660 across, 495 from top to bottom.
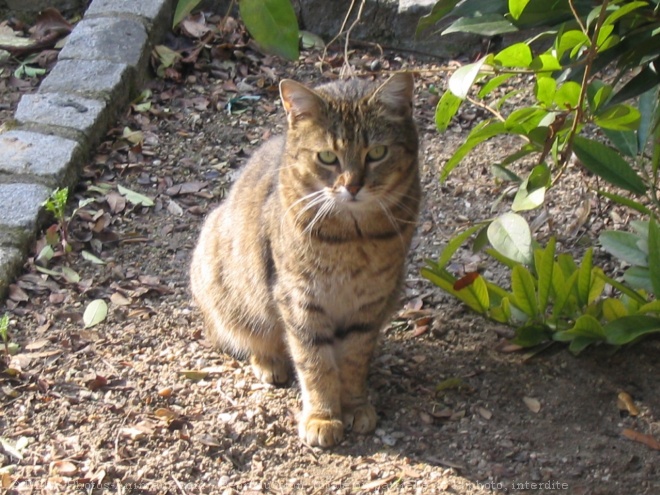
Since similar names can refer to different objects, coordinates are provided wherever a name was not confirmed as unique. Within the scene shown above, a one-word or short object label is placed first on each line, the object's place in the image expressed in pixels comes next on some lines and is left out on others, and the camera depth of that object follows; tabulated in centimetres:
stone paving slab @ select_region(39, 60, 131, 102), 529
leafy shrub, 293
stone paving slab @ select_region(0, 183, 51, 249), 433
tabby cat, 331
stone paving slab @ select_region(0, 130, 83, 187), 466
